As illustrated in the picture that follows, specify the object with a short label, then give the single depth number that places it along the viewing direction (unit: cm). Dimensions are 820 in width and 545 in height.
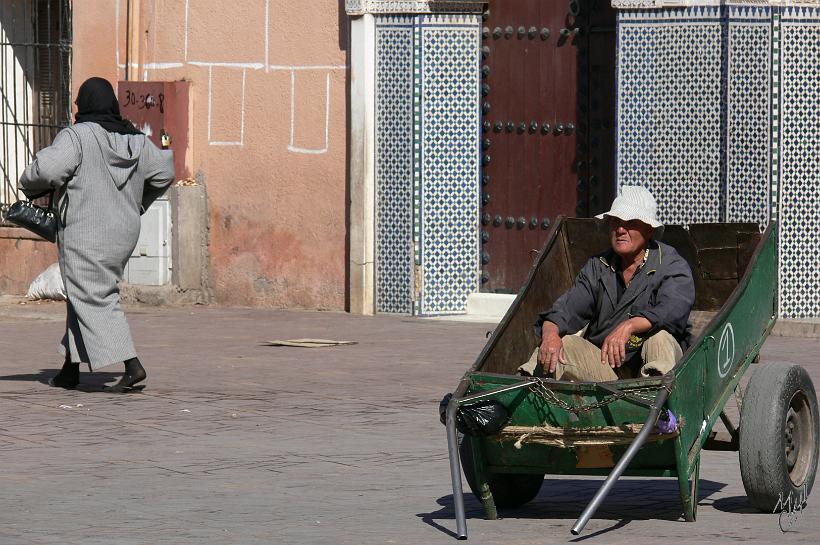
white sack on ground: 2964
